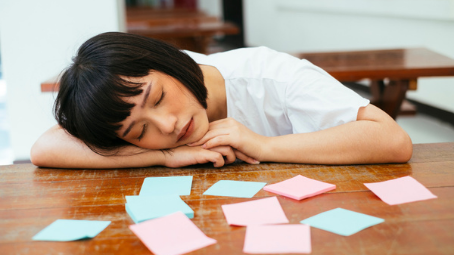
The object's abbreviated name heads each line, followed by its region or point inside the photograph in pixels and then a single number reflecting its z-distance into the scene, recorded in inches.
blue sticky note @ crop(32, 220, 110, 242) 28.1
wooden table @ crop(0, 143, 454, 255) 26.1
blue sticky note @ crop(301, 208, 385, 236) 27.2
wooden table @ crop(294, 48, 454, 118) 74.8
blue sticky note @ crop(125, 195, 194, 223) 30.4
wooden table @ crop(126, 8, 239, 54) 149.5
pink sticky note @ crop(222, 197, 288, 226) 29.1
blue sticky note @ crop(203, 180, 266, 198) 34.4
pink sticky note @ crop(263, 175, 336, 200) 33.1
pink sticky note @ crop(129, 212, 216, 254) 26.1
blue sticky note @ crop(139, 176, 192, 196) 35.7
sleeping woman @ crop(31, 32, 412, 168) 40.4
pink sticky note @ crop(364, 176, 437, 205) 31.6
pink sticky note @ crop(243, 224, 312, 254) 25.3
